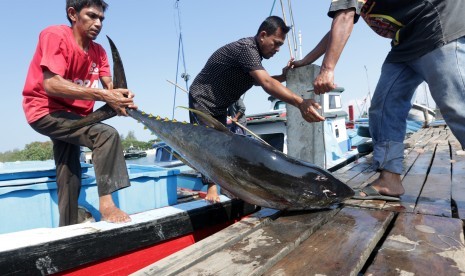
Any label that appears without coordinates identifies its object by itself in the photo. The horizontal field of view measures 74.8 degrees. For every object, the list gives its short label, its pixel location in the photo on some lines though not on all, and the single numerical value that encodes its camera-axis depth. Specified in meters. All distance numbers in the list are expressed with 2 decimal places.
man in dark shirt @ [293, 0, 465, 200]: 2.14
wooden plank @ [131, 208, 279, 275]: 1.47
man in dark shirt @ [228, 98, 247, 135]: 6.96
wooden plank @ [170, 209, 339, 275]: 1.43
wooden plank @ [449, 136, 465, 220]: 2.18
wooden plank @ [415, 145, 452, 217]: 2.14
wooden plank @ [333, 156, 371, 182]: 3.64
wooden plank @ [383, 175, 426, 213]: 2.23
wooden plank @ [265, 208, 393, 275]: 1.40
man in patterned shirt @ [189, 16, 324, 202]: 3.15
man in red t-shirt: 2.55
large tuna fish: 2.19
